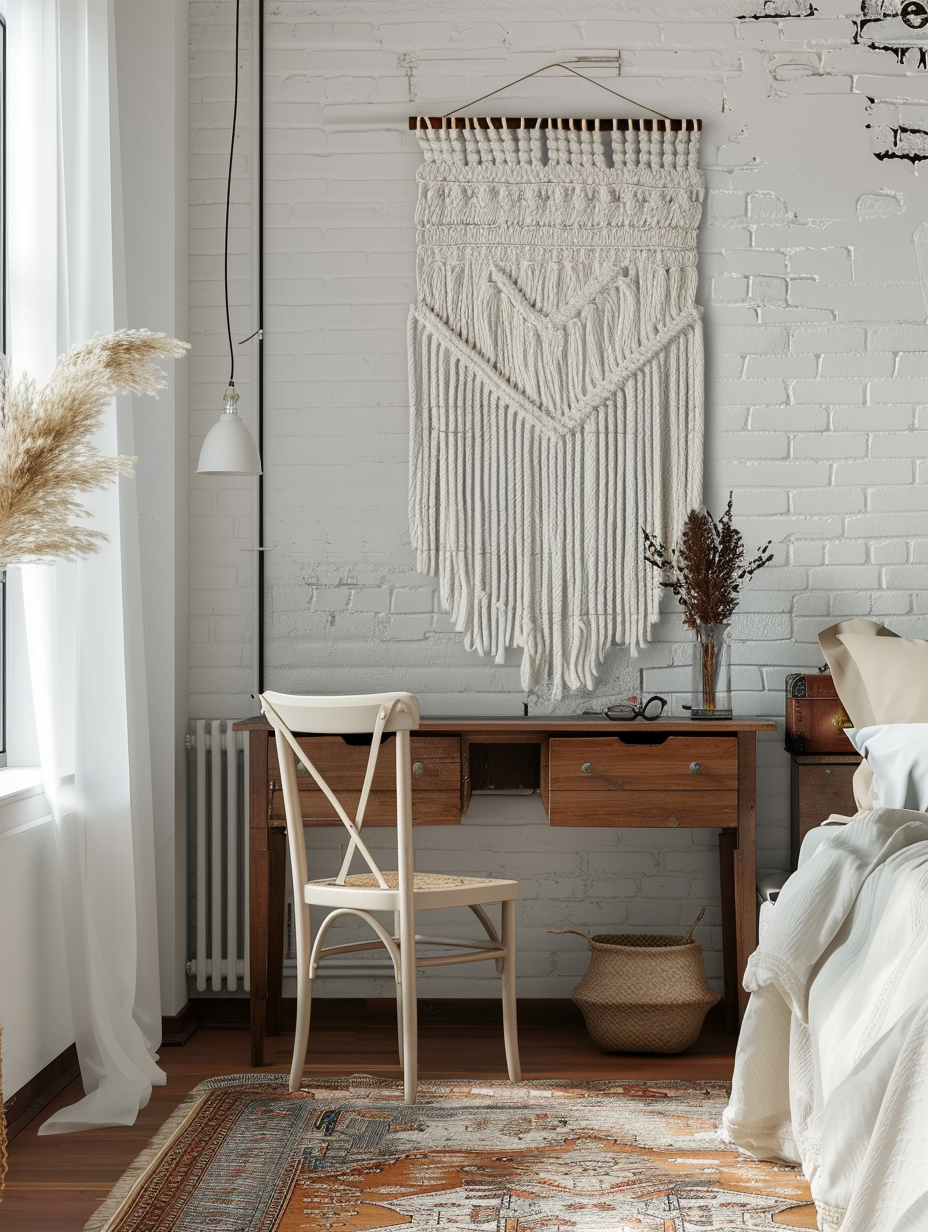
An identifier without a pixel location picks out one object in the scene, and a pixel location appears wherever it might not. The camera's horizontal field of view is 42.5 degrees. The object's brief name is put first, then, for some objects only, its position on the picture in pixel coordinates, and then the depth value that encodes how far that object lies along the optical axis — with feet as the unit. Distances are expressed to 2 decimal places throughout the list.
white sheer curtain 8.27
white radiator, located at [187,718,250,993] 10.52
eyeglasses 9.70
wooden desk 9.36
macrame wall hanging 10.79
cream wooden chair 8.22
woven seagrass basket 9.57
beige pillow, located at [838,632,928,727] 8.92
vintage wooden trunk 9.97
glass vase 10.09
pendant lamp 9.71
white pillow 7.82
